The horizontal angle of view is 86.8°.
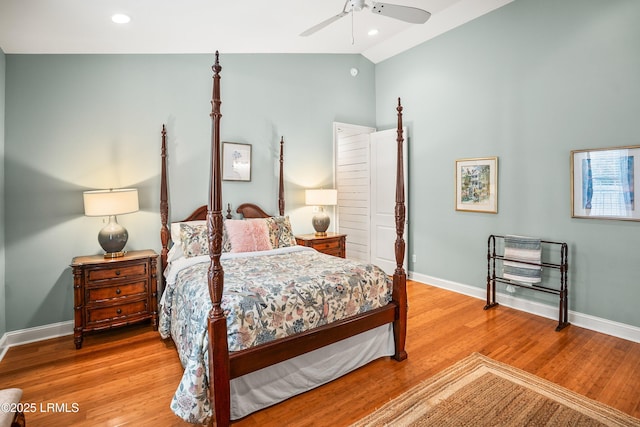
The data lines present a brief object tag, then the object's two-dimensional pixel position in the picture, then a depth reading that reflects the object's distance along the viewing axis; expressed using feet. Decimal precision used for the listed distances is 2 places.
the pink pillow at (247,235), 11.80
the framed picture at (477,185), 13.69
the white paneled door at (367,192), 17.19
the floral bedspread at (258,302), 6.46
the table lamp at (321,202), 15.34
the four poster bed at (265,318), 6.32
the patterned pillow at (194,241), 11.25
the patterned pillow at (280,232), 12.75
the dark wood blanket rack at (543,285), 11.22
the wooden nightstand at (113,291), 9.93
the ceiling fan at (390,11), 8.93
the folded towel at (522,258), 11.69
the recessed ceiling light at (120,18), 9.21
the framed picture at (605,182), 10.21
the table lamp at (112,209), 10.09
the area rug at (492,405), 6.74
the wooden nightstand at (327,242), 14.74
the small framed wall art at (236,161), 13.91
